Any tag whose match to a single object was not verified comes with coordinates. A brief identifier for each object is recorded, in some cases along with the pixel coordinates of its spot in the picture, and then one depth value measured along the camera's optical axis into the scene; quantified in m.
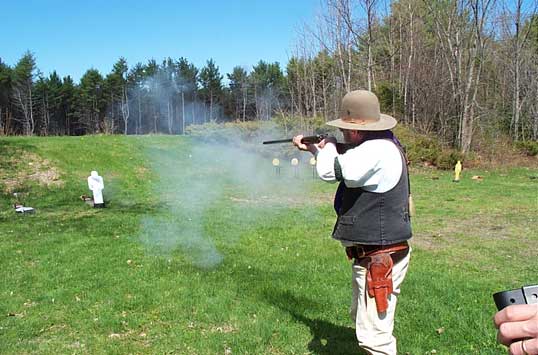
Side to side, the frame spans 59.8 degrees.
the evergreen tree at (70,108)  50.56
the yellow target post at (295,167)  19.07
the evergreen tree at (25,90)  46.41
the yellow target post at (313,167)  19.64
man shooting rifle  3.27
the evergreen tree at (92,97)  49.81
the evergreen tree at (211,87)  49.94
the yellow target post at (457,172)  17.88
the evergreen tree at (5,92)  45.16
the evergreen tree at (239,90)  54.56
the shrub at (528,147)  23.73
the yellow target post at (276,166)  18.88
